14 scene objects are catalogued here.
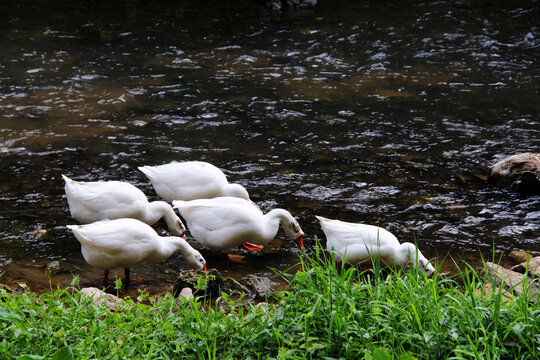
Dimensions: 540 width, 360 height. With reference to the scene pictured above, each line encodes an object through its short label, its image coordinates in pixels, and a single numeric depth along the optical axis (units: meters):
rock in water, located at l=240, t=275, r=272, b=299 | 9.84
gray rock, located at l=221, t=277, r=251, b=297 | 9.84
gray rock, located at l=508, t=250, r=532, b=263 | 11.36
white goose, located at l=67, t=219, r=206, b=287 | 10.30
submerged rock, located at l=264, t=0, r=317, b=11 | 30.97
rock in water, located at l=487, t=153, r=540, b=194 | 13.98
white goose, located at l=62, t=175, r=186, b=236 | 11.93
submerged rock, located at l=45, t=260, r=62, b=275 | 10.80
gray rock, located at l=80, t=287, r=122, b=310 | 8.30
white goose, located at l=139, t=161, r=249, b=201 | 13.05
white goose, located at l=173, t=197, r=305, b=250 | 11.53
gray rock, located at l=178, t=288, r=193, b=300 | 9.11
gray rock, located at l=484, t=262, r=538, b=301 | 8.79
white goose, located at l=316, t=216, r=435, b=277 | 10.75
